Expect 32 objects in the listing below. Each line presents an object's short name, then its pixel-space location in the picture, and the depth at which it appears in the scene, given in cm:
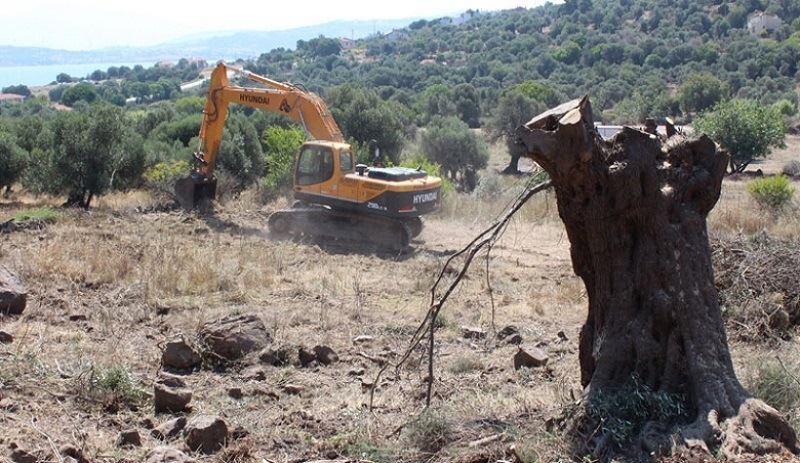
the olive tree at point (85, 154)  1919
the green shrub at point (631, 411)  548
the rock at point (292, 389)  782
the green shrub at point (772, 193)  1836
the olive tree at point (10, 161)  2118
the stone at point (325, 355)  867
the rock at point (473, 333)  977
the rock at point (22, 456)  567
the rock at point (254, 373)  815
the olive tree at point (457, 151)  2862
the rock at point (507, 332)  965
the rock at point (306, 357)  861
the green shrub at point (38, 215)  1557
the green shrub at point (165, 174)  2014
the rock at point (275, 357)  855
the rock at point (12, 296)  966
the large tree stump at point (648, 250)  556
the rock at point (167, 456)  577
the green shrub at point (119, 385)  715
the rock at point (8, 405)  658
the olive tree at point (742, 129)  3119
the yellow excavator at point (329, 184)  1543
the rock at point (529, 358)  834
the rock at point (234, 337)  854
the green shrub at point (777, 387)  632
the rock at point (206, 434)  621
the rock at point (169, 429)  653
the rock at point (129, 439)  636
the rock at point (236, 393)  765
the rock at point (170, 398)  710
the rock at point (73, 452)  588
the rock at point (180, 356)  830
